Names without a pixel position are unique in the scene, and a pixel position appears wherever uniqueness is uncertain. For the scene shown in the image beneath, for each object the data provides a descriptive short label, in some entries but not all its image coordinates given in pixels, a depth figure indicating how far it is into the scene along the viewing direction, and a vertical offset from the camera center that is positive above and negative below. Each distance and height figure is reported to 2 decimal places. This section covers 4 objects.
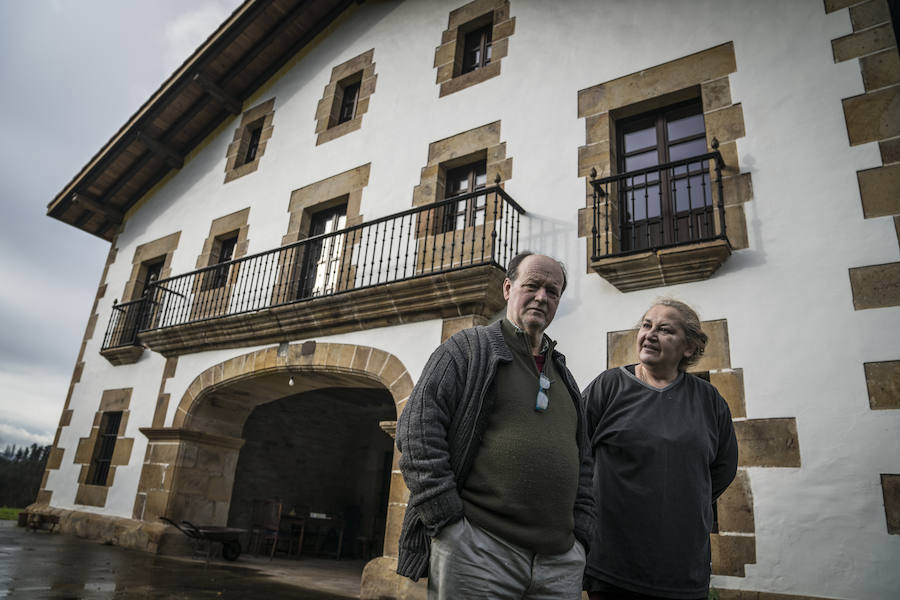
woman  1.83 +0.20
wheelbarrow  6.71 -0.42
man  1.55 +0.11
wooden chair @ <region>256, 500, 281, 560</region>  8.54 -0.29
